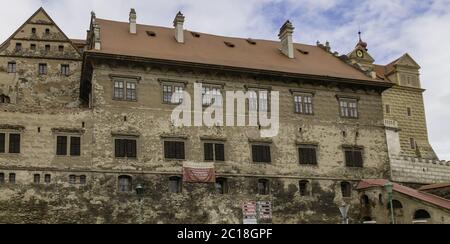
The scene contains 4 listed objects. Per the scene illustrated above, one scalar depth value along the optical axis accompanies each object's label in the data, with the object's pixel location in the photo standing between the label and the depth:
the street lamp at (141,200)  28.94
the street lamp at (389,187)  22.17
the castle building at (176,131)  29.52
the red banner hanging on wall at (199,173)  31.62
